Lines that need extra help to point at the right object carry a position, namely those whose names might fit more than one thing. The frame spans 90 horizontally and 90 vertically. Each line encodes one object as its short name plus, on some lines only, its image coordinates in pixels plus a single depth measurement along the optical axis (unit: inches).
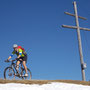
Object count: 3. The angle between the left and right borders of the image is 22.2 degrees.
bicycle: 512.4
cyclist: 503.9
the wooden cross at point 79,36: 668.7
